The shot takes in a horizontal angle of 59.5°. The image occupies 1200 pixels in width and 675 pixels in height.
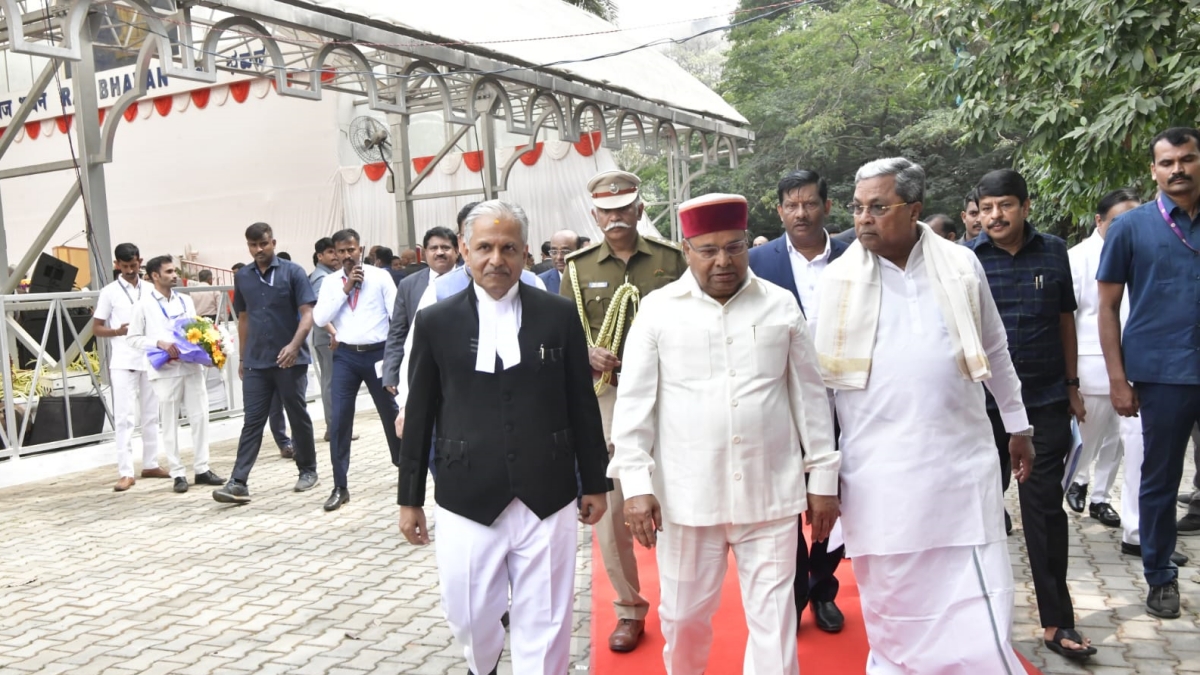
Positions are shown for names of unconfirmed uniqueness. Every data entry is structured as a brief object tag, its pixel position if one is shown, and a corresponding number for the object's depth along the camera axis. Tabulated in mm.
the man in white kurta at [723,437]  3346
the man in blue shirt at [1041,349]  4242
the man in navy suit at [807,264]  4598
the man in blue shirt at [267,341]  8094
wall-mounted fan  18750
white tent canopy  11742
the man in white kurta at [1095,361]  6016
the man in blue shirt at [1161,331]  4488
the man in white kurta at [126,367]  9016
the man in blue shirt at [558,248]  6687
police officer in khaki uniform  4543
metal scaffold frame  9062
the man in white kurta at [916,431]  3371
